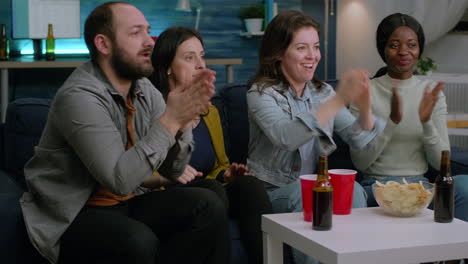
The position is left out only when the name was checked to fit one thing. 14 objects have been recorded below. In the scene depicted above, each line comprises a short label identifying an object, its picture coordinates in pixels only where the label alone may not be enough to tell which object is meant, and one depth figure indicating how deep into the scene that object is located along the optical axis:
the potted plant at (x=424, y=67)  4.68
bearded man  2.06
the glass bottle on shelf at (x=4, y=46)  5.62
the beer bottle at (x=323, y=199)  1.92
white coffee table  1.79
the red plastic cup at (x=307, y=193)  2.01
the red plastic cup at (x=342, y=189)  2.06
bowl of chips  2.11
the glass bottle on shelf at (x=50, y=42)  5.79
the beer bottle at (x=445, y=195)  2.08
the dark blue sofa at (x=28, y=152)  2.17
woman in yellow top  2.54
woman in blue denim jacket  2.53
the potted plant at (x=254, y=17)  6.50
